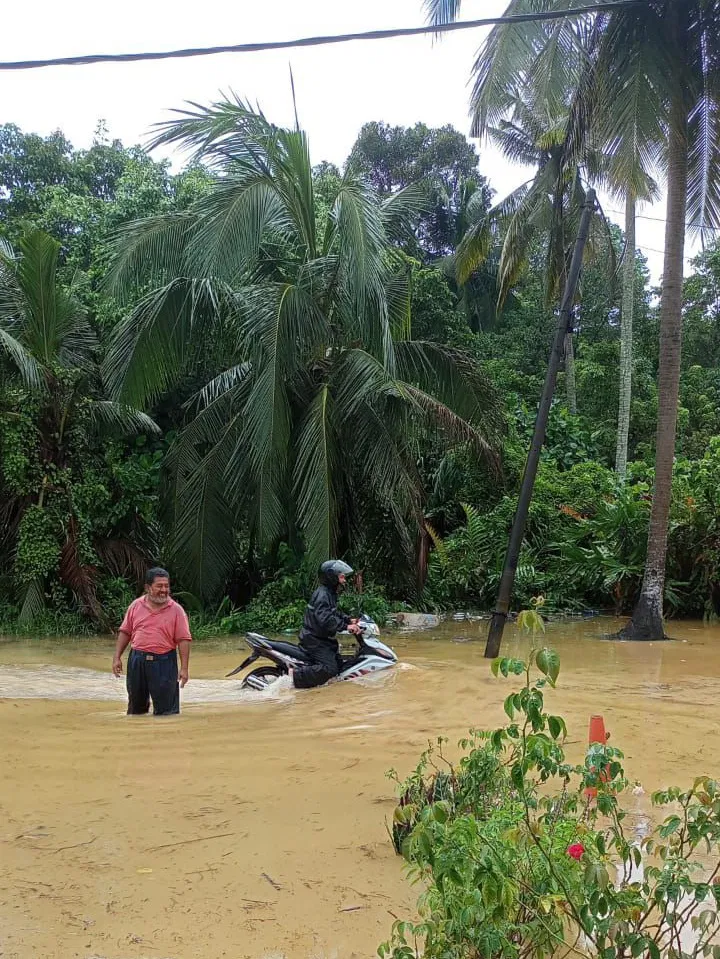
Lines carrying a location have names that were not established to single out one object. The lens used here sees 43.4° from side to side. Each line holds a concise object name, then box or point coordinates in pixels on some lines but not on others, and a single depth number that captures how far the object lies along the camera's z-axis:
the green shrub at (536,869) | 2.61
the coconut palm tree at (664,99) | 10.83
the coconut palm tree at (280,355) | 11.93
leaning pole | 9.95
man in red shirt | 7.28
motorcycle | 8.70
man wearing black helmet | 8.46
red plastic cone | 5.26
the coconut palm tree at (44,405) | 13.33
